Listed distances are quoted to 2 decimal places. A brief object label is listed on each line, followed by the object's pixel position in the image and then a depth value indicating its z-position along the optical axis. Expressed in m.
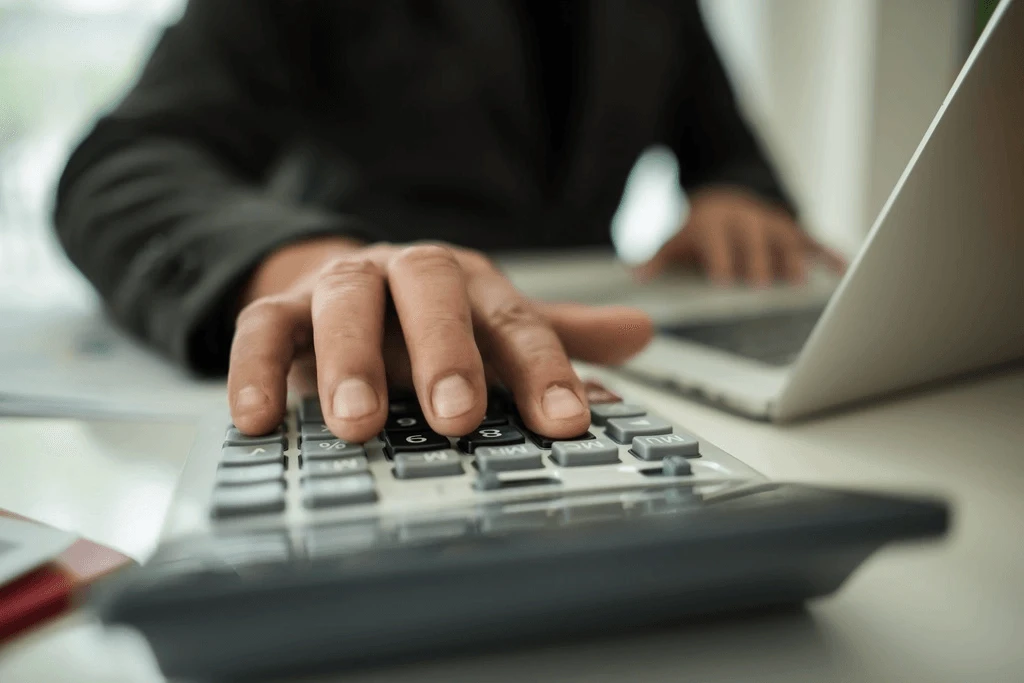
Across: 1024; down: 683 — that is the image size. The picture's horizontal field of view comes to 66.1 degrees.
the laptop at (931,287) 0.28
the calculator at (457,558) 0.16
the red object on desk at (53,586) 0.21
